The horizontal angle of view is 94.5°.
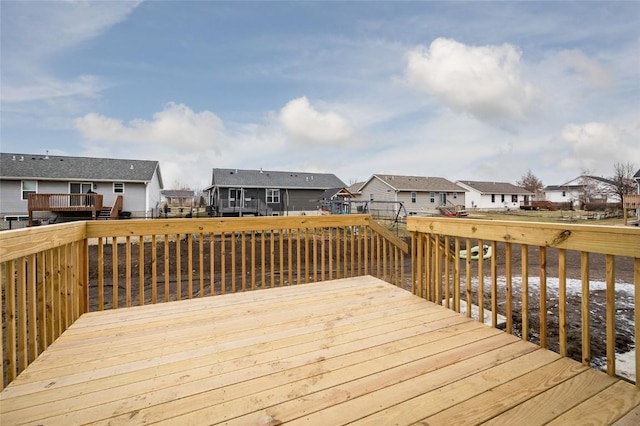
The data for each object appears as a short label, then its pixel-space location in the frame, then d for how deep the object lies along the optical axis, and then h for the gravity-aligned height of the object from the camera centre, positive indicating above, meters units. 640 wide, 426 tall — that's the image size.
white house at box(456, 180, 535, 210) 34.28 +1.97
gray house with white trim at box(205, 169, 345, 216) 22.05 +1.86
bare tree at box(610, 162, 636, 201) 22.30 +2.43
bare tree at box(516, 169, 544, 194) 43.75 +4.35
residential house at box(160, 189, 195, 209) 48.13 +3.15
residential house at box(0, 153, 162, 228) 15.99 +1.82
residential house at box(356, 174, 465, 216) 26.66 +1.87
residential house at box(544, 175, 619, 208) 26.95 +2.31
